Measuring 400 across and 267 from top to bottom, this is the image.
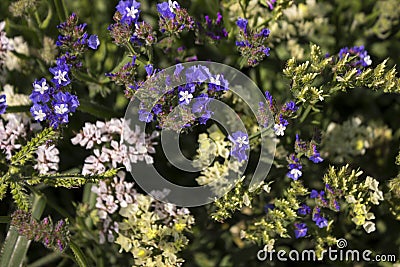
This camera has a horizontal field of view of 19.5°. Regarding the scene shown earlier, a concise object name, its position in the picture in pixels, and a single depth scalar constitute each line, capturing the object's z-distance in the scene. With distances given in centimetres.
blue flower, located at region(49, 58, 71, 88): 82
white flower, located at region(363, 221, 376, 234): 85
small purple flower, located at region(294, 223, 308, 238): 87
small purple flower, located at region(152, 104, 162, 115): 82
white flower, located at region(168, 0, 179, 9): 82
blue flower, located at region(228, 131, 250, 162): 84
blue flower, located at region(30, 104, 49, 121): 82
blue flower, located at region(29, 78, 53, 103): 83
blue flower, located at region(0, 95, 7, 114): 82
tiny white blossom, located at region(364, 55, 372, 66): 87
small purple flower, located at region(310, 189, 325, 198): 86
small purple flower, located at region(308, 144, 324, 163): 84
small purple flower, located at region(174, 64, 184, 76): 82
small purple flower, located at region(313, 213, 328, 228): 85
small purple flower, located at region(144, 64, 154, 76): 82
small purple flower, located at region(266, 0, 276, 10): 88
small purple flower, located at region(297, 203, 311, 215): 86
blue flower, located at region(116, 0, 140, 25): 83
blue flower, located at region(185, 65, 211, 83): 83
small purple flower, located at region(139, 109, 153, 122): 83
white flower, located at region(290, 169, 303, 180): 84
